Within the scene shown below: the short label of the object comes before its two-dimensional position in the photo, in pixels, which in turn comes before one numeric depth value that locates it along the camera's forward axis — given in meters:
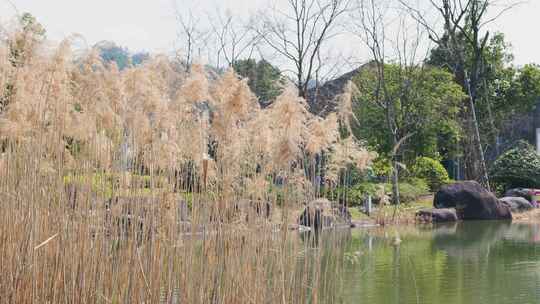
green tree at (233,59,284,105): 29.17
